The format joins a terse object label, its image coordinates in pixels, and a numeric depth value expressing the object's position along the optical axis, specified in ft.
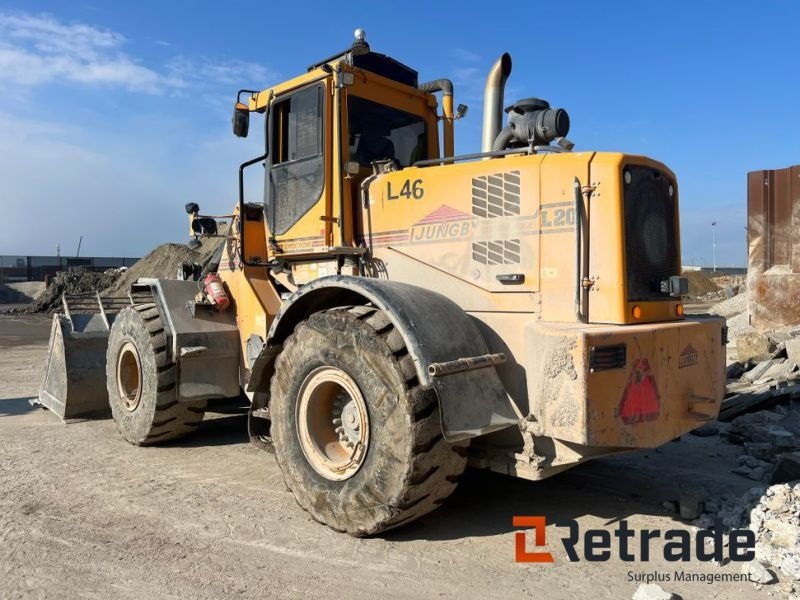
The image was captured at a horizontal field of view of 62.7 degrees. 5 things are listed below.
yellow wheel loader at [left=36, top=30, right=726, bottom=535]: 12.11
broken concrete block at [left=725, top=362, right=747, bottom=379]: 29.99
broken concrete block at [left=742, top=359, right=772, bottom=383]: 28.07
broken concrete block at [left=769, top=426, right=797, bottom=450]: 19.29
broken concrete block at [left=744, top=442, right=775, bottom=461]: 18.92
